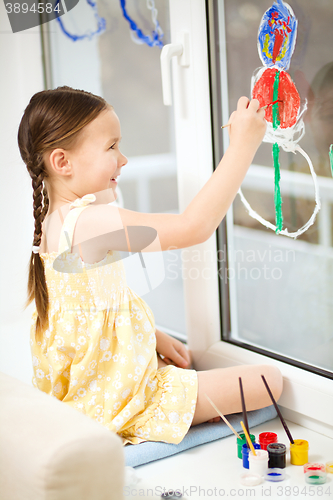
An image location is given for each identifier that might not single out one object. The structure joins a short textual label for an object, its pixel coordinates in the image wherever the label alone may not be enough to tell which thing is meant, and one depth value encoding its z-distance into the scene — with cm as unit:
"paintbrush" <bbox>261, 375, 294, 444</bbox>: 195
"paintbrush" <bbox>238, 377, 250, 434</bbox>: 194
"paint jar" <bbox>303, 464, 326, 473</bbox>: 190
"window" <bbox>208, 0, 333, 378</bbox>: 196
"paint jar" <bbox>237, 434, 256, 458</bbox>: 196
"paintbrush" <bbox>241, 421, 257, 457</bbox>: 192
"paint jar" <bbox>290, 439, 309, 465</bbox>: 193
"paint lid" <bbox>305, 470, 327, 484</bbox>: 188
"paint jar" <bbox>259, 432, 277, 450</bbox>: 198
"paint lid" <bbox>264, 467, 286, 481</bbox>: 190
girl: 195
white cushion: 169
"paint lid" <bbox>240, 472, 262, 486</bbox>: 189
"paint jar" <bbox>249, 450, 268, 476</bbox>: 191
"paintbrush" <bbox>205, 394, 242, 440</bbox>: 197
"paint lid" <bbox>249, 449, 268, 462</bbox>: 191
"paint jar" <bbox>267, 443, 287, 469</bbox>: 192
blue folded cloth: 195
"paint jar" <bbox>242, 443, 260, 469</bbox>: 193
